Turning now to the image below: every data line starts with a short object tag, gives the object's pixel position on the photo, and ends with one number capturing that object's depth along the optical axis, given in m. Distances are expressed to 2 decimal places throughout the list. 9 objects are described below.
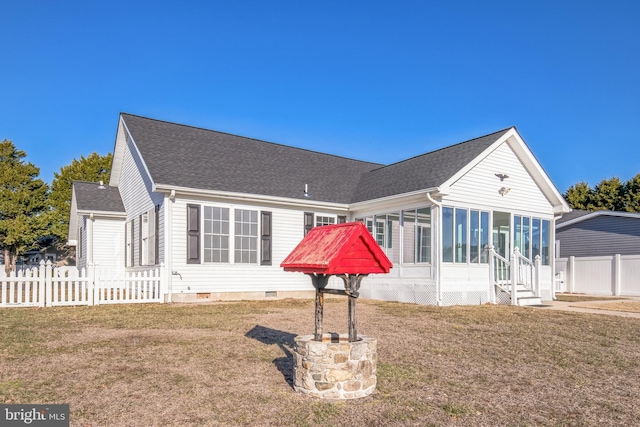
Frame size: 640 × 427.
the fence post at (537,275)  15.84
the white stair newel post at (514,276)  14.97
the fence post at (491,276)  15.59
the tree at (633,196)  39.97
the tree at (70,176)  41.00
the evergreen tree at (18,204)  35.94
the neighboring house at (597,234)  22.72
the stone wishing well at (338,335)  5.27
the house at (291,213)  14.89
